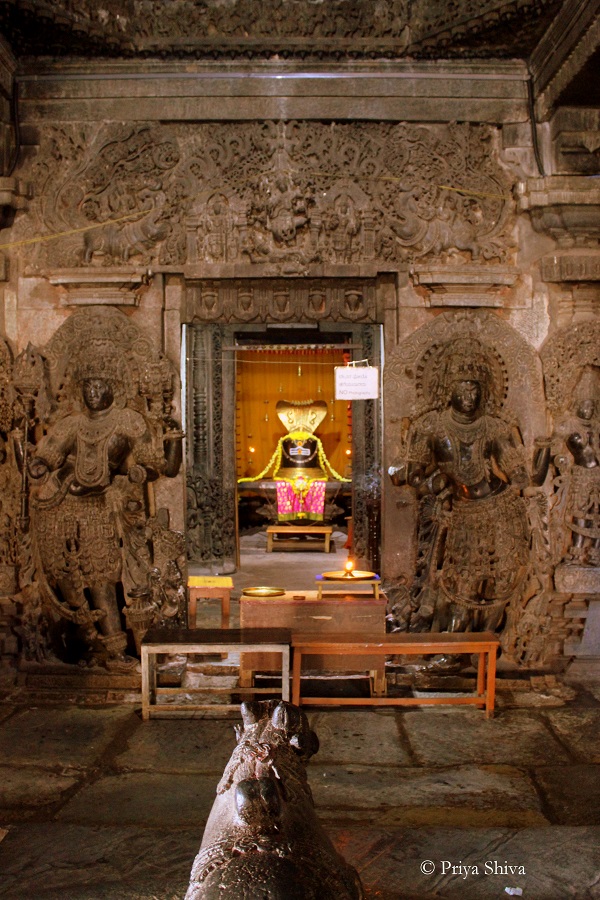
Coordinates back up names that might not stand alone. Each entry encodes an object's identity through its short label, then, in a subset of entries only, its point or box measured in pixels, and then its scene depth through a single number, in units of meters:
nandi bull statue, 2.22
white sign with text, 6.86
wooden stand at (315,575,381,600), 6.18
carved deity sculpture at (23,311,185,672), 6.23
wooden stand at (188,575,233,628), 6.87
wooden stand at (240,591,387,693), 5.93
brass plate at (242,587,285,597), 6.12
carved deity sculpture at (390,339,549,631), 6.28
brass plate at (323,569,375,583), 6.25
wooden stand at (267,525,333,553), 12.42
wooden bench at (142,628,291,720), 5.34
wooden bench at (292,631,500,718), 5.42
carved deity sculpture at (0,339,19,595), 6.30
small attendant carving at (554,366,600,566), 6.29
